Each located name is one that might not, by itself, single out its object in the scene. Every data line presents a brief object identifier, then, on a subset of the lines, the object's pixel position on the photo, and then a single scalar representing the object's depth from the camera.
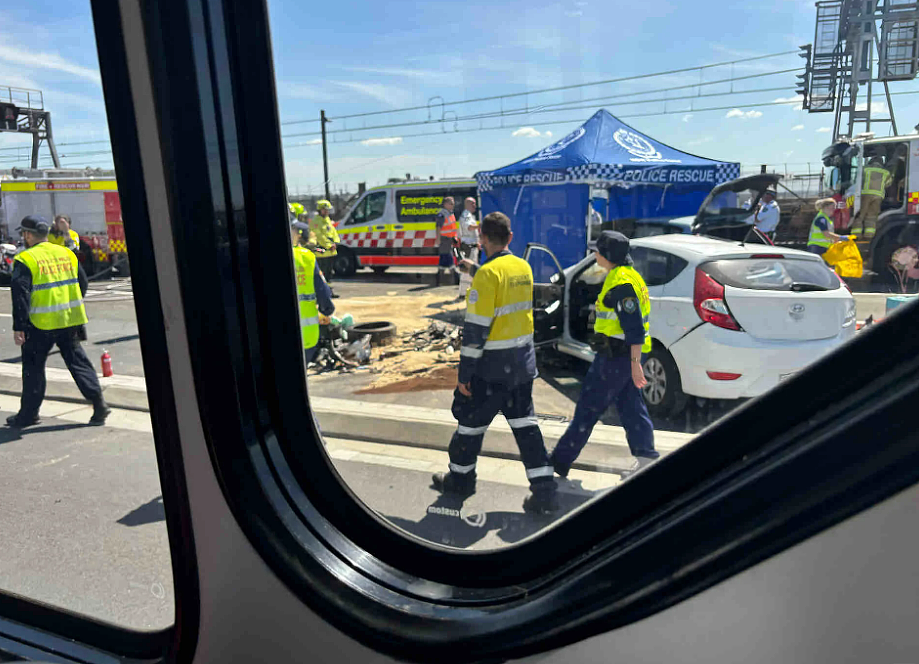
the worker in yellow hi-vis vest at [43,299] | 4.83
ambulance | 13.31
